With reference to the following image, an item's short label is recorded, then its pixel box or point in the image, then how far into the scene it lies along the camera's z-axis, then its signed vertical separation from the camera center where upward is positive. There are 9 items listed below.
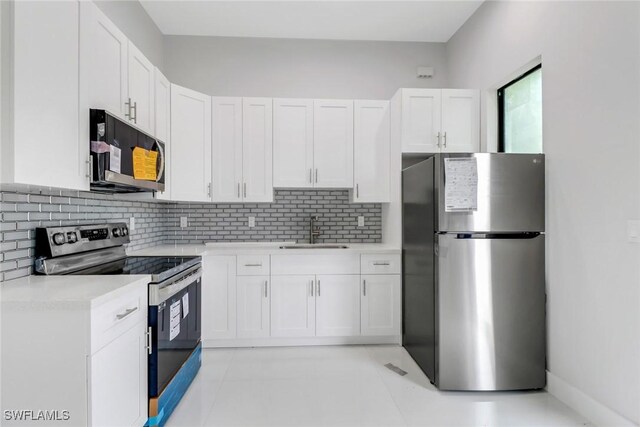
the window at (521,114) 2.61 +0.83
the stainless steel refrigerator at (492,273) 2.33 -0.39
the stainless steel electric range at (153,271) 1.87 -0.32
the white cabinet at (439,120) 3.12 +0.87
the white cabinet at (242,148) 3.35 +0.65
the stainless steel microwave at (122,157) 1.81 +0.35
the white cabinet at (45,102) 1.35 +0.49
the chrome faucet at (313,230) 3.61 -0.15
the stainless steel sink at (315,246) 3.45 -0.30
